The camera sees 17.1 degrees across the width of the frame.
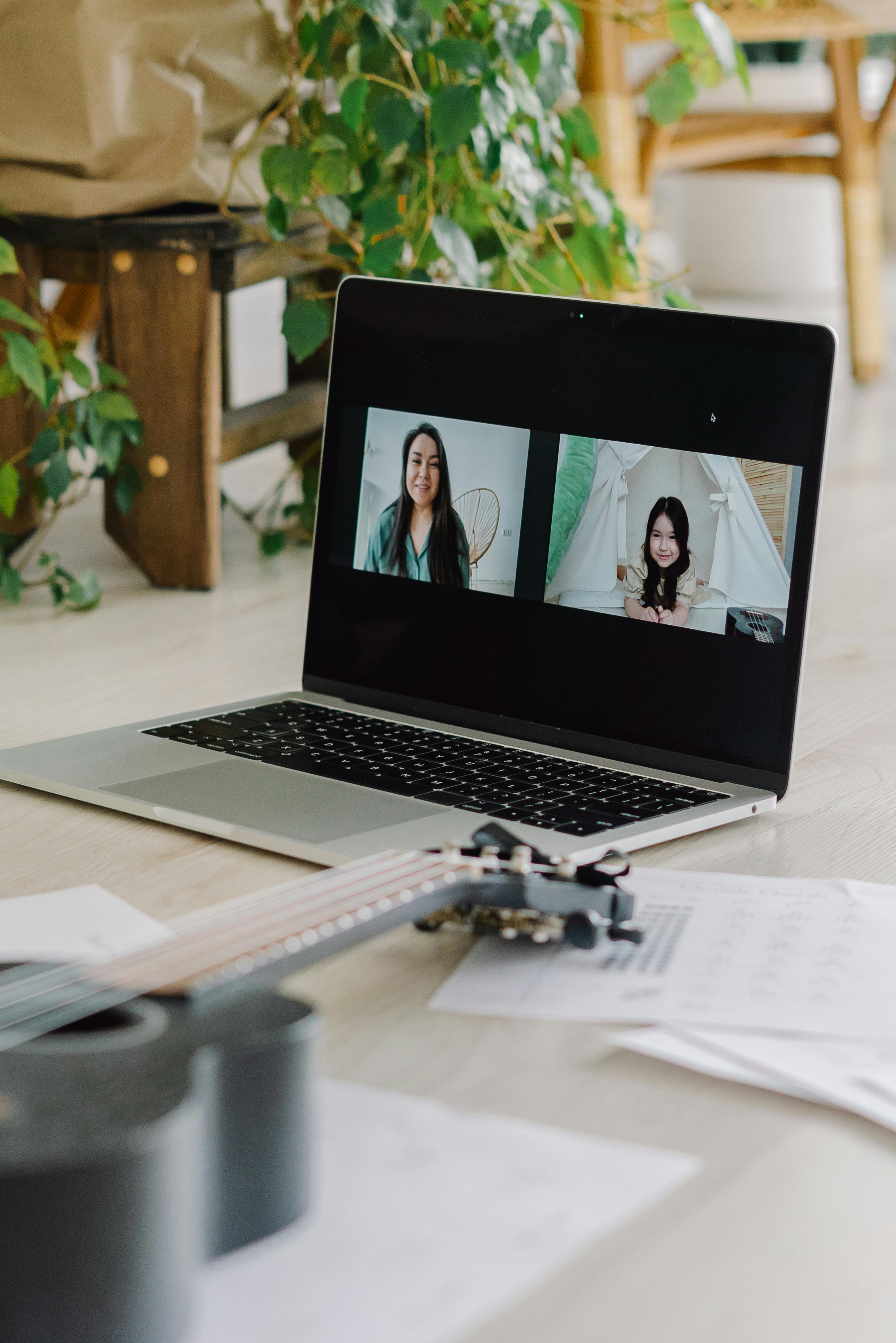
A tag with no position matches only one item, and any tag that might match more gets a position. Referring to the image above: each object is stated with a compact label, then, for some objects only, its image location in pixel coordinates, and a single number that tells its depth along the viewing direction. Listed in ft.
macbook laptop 4.65
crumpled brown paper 6.19
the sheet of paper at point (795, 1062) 3.85
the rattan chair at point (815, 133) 9.92
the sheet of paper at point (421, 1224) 3.23
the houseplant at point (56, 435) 6.08
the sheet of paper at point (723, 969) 4.00
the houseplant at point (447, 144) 6.02
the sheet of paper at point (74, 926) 4.15
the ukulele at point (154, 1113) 2.85
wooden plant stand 6.30
